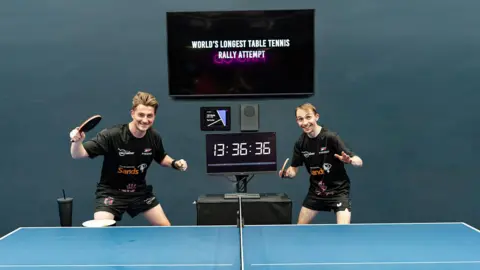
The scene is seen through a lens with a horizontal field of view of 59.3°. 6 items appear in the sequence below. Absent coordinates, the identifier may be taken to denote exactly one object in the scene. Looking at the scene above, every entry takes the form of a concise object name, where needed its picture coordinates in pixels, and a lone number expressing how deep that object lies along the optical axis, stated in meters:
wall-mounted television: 4.81
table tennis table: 2.17
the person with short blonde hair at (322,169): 4.02
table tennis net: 2.33
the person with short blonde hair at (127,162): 3.85
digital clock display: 4.40
